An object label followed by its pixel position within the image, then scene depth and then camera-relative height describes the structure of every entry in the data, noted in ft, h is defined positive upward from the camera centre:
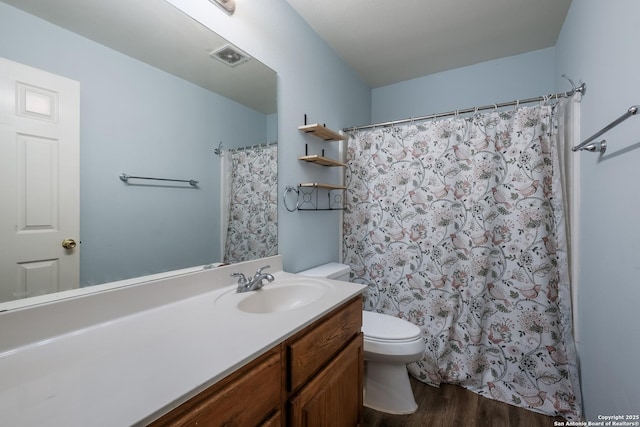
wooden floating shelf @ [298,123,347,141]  5.64 +1.84
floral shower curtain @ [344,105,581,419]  5.19 -0.78
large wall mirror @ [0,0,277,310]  2.65 +1.16
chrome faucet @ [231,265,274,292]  4.05 -0.99
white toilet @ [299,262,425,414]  4.86 -2.62
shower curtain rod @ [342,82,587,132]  4.75 +2.23
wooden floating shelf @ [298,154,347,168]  5.72 +1.22
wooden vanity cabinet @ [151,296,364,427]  2.01 -1.63
